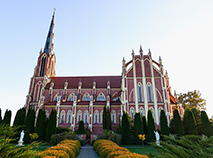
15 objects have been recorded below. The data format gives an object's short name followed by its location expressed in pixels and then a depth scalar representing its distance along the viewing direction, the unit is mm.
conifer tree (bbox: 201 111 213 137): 22156
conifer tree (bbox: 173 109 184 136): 22480
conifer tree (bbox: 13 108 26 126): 27934
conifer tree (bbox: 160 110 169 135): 23173
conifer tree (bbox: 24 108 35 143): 24869
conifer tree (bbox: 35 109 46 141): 25359
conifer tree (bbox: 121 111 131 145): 23106
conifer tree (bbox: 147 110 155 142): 23075
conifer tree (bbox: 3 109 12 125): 27881
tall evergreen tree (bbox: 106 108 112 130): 28448
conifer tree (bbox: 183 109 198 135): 22641
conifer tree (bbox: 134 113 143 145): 23272
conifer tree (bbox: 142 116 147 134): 24684
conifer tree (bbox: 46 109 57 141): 24766
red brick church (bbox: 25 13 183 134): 31281
